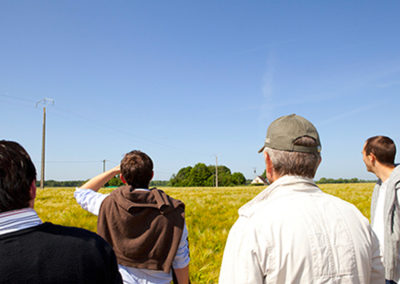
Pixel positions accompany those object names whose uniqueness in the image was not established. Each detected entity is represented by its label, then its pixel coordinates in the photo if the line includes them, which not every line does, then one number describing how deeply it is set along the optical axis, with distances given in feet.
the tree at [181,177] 371.80
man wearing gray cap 4.92
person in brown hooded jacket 8.97
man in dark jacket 4.28
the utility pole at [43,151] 102.22
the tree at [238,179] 375.25
